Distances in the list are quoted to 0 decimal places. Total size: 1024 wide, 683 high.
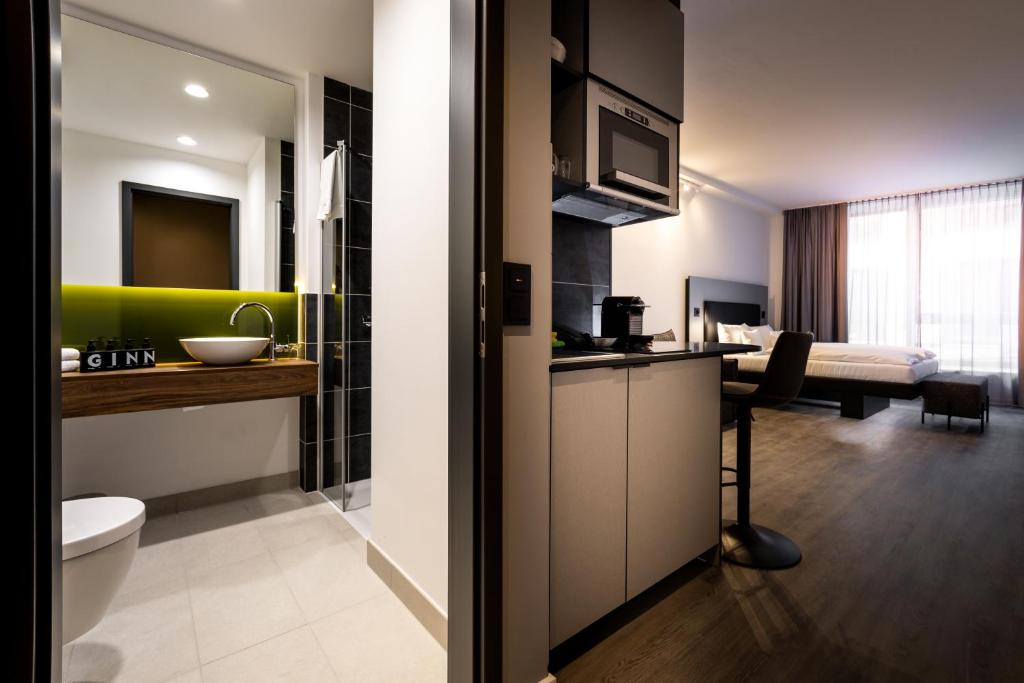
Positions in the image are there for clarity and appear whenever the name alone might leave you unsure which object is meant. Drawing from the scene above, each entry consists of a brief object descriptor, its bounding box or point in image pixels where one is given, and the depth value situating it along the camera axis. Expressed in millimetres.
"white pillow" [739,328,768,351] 5865
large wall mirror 2273
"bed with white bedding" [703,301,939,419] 4770
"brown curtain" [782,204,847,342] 6938
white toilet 1206
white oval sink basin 2320
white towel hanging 2654
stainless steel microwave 1854
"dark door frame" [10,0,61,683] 658
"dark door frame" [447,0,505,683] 1113
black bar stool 1958
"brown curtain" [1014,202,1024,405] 5637
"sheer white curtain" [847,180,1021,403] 5789
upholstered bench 4414
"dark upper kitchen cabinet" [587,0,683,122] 1847
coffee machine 1948
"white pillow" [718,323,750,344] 5891
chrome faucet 2717
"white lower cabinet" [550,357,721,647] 1360
